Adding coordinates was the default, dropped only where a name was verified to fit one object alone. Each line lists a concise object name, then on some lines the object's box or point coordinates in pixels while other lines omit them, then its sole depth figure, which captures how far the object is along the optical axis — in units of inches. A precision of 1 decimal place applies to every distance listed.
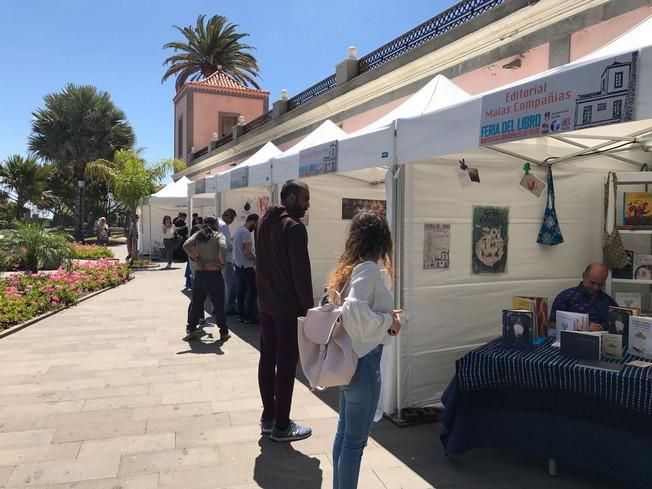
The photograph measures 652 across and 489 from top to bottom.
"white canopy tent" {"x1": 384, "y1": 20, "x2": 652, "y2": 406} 165.5
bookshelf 188.9
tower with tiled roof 1142.9
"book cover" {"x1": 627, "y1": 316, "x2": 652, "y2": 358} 127.2
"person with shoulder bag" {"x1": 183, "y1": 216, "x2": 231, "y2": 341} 257.9
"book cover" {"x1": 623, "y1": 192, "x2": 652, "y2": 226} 187.2
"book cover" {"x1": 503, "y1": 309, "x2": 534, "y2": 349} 134.6
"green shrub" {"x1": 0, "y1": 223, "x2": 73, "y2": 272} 510.9
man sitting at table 164.9
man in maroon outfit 135.1
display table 113.7
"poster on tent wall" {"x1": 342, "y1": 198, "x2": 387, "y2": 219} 298.8
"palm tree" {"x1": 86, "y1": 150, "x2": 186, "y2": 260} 717.3
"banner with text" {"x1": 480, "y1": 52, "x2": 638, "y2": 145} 90.5
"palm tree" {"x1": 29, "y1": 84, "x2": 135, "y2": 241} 1236.5
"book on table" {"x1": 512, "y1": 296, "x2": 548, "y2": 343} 141.9
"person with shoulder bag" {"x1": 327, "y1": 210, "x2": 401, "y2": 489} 97.3
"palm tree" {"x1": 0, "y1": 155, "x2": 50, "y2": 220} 1251.8
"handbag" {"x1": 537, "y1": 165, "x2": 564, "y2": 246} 188.5
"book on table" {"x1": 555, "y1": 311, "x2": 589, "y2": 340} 135.1
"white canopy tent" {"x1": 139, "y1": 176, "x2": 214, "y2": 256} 831.7
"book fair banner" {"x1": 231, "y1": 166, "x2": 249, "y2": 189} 307.6
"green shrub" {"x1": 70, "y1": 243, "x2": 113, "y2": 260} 694.5
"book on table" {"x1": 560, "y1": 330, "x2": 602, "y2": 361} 125.6
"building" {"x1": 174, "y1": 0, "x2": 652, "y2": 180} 258.4
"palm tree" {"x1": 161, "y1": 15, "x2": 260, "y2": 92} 1409.9
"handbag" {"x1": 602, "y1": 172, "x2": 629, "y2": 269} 192.5
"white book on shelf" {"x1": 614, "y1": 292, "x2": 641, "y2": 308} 187.8
